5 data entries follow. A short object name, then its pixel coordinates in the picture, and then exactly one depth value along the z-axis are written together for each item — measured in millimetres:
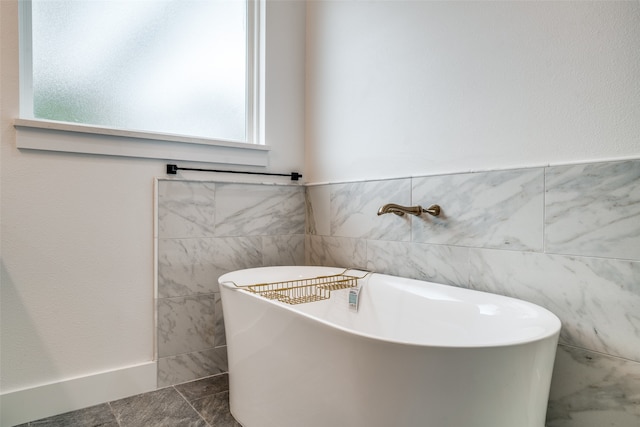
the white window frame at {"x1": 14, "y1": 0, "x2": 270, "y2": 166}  1696
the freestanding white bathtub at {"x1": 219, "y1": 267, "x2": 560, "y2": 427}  918
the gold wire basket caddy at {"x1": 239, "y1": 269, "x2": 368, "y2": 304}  1898
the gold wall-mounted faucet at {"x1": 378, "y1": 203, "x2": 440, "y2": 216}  1705
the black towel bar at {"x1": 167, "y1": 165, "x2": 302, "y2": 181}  1974
